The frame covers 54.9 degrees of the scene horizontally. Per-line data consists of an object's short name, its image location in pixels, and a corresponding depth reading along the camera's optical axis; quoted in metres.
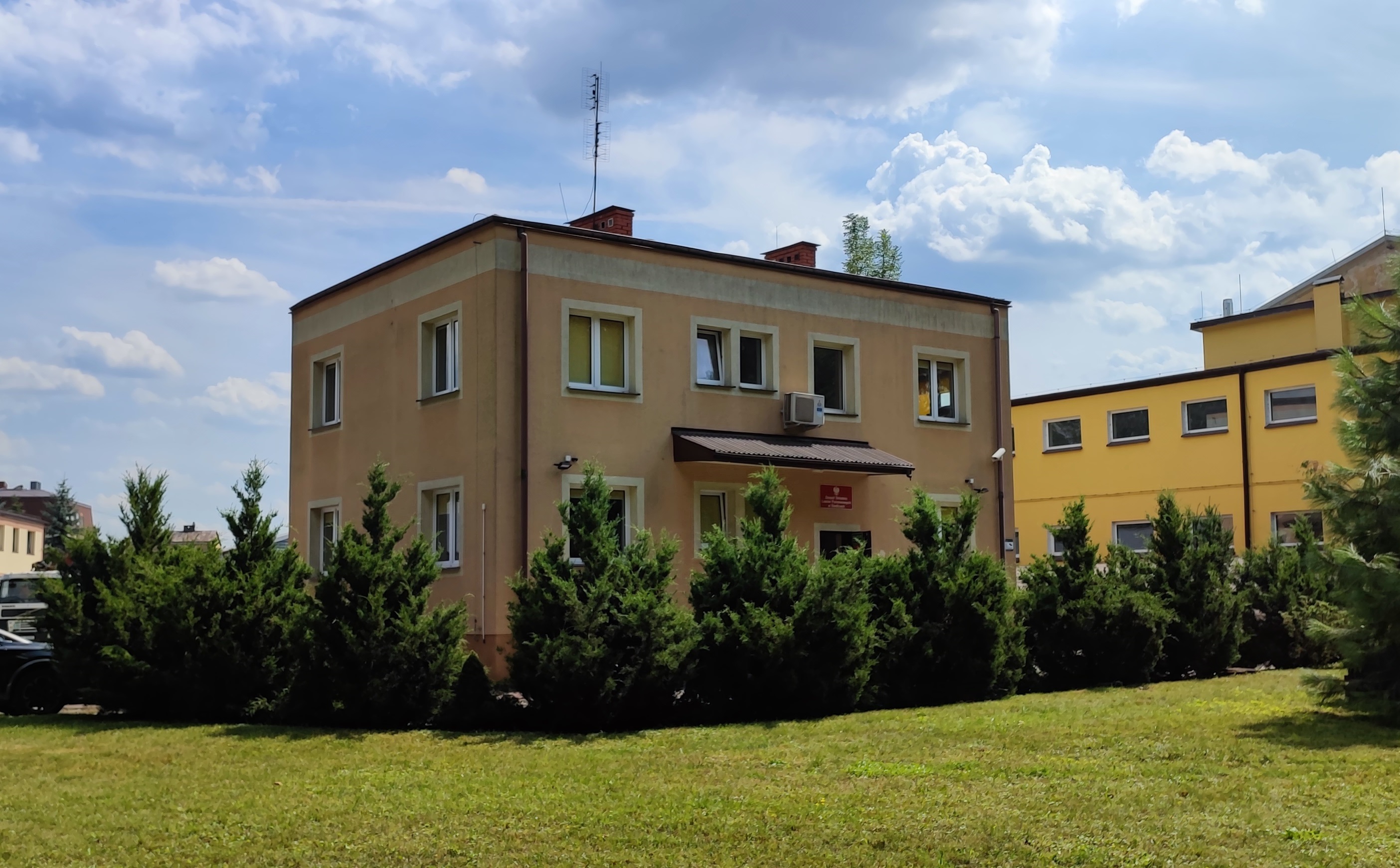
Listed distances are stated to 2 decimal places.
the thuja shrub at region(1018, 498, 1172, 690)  18.53
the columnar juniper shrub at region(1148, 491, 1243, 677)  19.75
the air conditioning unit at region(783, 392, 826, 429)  22.64
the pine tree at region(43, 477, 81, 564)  75.44
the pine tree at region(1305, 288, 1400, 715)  12.46
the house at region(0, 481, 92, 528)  99.38
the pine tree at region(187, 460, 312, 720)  15.87
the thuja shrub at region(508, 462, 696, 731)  13.97
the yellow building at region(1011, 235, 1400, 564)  32.75
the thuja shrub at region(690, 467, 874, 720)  15.00
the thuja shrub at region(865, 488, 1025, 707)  16.45
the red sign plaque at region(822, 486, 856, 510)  23.31
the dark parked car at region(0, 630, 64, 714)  18.06
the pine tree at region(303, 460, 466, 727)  14.29
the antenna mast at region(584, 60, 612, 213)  25.56
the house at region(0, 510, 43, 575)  76.50
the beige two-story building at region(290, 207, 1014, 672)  20.11
